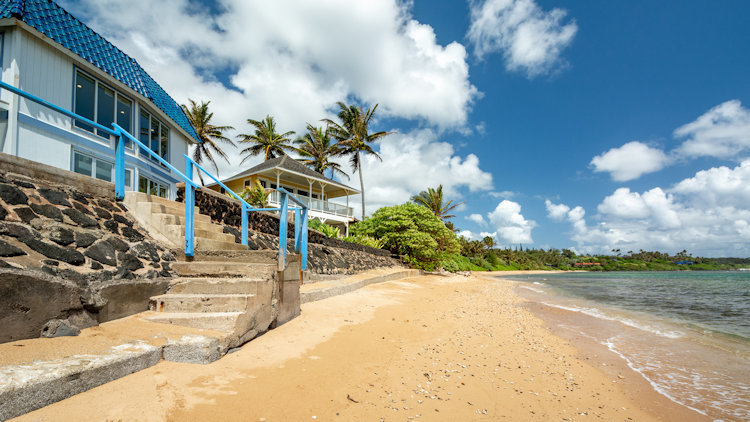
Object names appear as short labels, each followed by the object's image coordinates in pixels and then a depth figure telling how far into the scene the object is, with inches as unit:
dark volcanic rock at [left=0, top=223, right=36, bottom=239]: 122.6
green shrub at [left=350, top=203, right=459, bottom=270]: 882.1
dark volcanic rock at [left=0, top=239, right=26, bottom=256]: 113.0
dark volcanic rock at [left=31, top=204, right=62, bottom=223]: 143.3
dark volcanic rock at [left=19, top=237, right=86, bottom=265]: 127.1
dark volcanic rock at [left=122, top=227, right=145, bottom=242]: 179.8
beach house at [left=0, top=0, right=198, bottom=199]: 368.2
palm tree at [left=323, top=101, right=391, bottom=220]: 1336.1
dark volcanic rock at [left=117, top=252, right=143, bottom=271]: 157.9
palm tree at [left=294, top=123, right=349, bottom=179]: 1422.2
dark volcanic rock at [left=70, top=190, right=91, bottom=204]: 170.1
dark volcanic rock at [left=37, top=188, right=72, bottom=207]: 153.4
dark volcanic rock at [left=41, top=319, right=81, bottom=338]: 109.8
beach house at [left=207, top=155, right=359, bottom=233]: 1050.1
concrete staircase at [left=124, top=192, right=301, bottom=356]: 147.2
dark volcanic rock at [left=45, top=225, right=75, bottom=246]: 138.0
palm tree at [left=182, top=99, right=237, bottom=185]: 1129.4
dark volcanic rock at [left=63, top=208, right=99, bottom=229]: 156.7
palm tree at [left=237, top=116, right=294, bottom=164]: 1330.0
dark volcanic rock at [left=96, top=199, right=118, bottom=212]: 184.2
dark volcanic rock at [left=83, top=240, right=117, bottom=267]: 147.5
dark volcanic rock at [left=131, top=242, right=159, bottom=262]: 173.0
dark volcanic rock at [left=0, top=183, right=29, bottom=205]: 134.1
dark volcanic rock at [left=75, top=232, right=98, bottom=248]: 146.6
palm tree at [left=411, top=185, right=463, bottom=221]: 1558.8
